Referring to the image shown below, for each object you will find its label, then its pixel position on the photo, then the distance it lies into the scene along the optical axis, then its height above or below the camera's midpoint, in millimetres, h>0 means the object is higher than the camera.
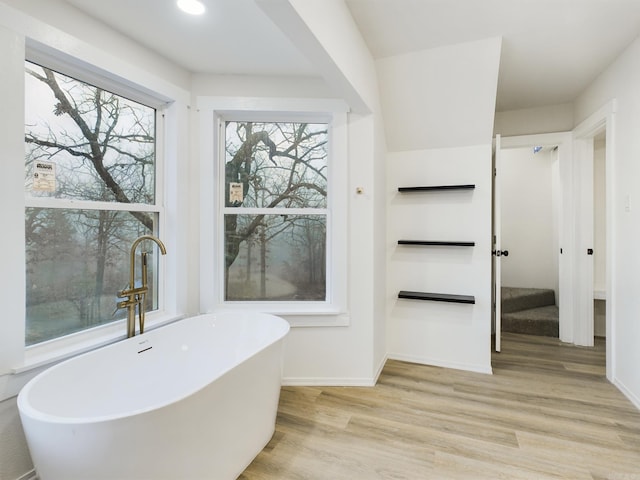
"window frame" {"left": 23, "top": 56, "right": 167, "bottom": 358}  1625 +196
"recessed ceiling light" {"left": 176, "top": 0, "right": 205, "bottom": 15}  1668 +1198
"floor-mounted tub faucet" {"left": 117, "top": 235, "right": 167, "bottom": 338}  1868 -336
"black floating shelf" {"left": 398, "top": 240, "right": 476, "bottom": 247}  2689 -36
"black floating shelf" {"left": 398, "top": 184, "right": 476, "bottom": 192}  2664 +423
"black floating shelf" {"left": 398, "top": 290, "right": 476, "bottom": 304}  2687 -487
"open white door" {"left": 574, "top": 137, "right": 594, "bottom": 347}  3145 +198
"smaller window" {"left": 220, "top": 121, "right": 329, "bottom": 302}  2559 +263
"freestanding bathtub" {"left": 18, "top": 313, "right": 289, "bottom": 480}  1055 -690
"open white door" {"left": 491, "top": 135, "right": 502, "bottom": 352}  2750 +64
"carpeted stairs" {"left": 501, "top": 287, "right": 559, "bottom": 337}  3609 -858
